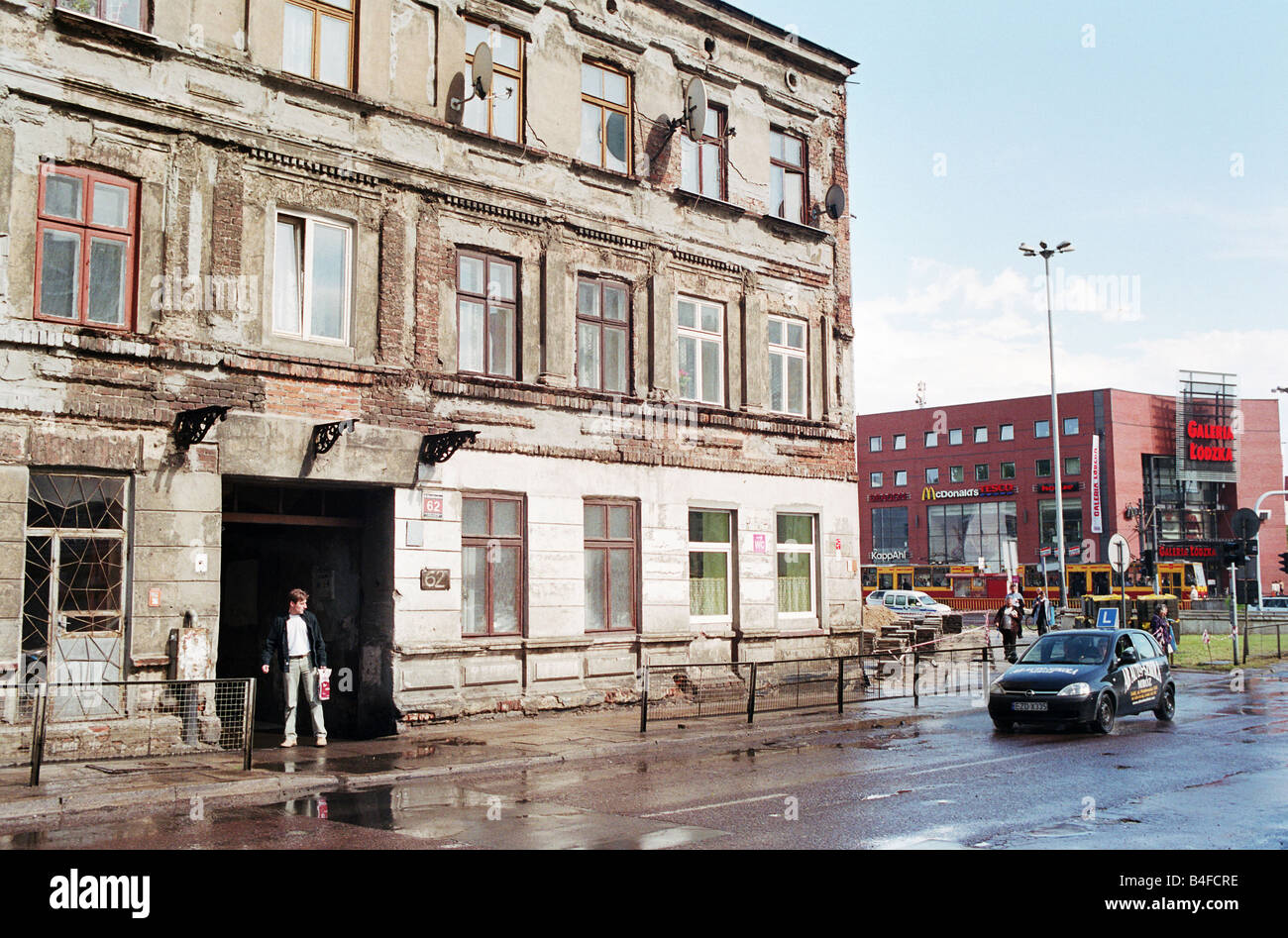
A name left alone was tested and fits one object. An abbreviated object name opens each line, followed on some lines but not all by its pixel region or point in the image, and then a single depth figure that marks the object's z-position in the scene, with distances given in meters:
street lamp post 47.44
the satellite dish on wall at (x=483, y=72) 18.08
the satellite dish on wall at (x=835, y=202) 25.05
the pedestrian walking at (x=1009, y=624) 31.61
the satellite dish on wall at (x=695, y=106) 21.66
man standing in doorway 15.71
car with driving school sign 17.22
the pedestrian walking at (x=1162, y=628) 30.16
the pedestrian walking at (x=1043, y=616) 33.47
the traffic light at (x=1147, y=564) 31.31
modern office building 82.06
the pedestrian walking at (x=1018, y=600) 33.94
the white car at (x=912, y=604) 53.84
